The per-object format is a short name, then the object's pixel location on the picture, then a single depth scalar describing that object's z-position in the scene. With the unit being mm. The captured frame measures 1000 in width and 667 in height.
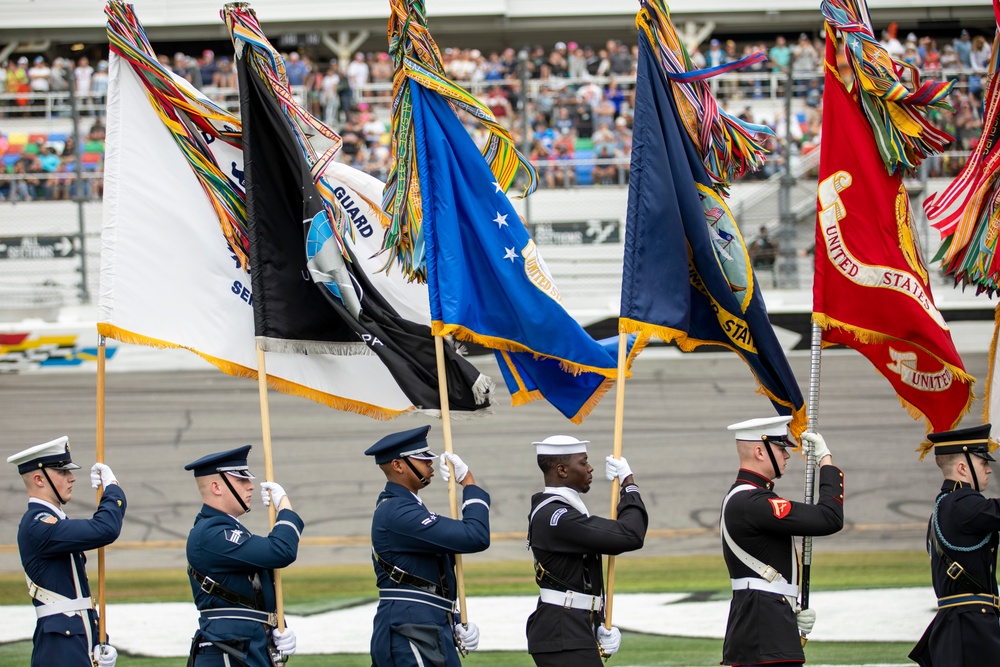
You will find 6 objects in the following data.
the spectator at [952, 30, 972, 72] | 42059
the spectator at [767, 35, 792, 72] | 42844
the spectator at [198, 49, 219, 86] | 39719
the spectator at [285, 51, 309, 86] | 39719
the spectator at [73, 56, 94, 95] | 39219
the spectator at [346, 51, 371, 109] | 40719
